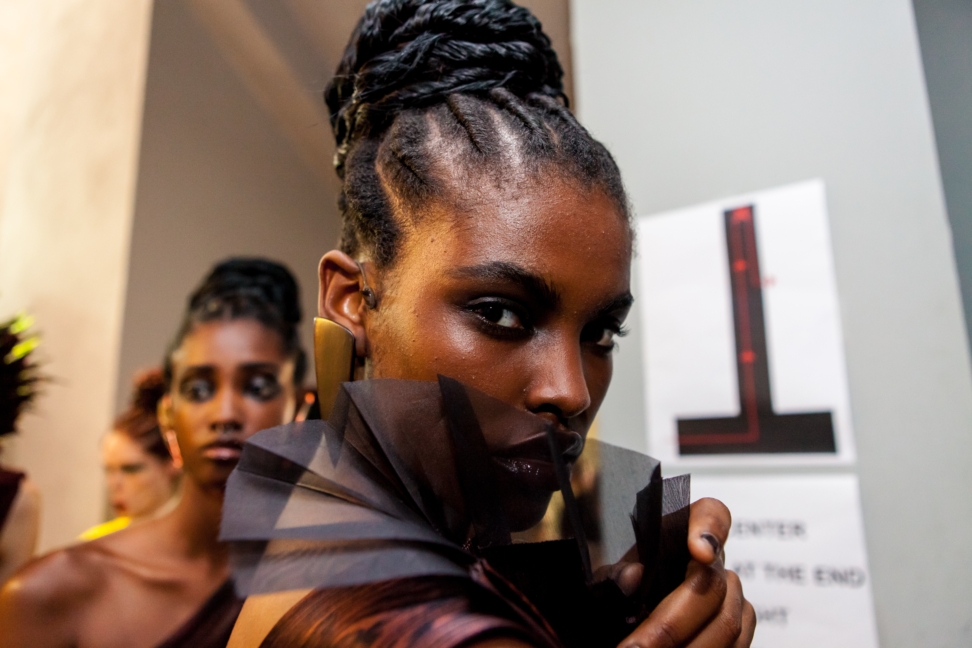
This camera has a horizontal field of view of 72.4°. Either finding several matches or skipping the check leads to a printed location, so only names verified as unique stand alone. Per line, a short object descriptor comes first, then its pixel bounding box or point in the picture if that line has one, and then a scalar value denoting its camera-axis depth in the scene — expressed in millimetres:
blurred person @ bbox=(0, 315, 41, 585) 1270
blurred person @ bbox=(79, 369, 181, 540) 1424
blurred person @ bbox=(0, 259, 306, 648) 997
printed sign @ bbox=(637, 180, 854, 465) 836
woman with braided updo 399
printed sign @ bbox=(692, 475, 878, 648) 784
